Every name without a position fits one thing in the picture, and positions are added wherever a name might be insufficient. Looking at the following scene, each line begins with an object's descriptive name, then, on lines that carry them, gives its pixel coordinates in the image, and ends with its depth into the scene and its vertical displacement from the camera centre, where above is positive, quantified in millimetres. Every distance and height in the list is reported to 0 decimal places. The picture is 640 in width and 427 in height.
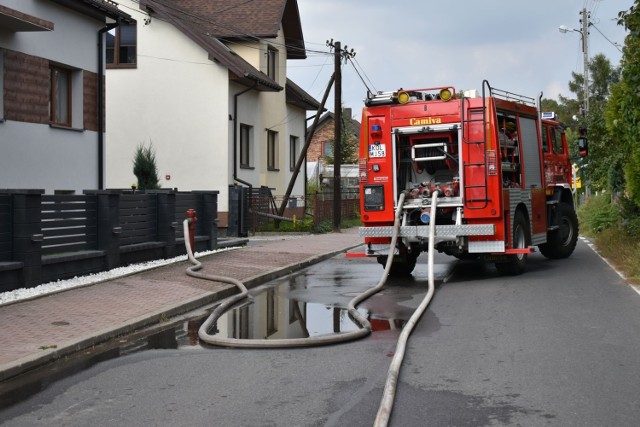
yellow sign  34675 +1334
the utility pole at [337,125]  27656 +3085
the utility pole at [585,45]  43544 +9337
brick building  62031 +6043
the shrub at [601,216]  22172 -131
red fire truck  13117 +654
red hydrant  15180 -131
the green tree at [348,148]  53844 +4600
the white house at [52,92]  15328 +2620
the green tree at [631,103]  13164 +1834
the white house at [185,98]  26172 +3962
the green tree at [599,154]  20481 +1597
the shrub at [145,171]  21000 +1200
